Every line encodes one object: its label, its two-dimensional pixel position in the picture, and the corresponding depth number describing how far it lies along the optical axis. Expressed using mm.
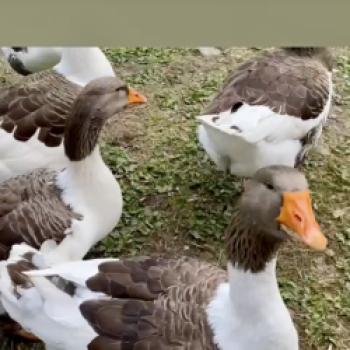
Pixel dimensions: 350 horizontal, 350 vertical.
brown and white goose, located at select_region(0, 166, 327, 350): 1416
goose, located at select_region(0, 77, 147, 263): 1894
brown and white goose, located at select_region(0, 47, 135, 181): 2139
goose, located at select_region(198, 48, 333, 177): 2055
